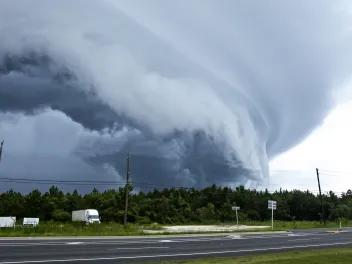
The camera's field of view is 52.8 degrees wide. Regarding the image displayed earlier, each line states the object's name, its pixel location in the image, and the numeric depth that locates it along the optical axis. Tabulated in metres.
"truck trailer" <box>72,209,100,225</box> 64.44
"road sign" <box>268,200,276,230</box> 45.06
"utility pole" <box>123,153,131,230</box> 47.06
